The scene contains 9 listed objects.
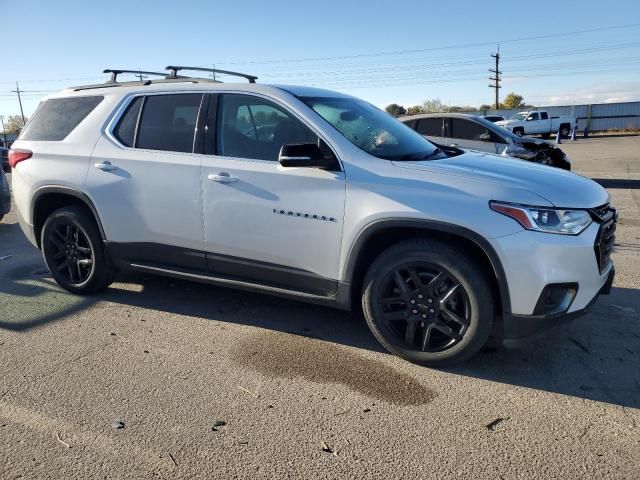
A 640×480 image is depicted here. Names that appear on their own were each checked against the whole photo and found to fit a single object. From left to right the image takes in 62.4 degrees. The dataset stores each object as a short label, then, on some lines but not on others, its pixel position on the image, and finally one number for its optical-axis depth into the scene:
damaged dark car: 10.76
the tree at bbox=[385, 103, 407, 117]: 53.50
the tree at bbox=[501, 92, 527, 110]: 90.57
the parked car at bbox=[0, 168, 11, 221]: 8.29
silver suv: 3.17
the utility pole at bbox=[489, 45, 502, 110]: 68.50
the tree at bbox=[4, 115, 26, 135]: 100.69
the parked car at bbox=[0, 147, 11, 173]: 16.31
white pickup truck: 37.88
